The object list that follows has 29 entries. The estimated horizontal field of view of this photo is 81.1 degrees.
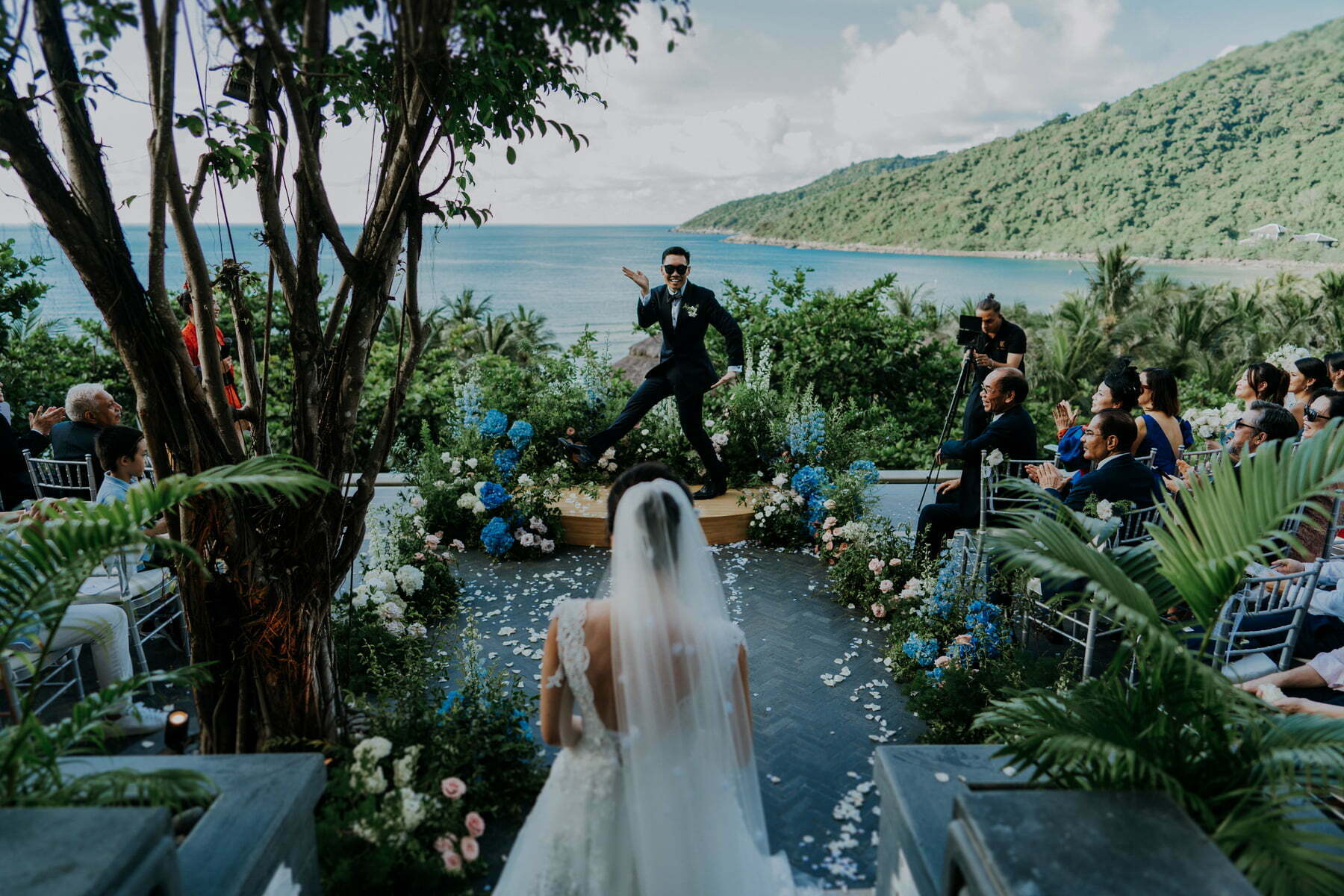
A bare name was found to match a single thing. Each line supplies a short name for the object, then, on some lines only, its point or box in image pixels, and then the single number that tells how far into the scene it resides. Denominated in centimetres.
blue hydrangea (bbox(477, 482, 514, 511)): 529
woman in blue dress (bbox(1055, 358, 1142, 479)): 448
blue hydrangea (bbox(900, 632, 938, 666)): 366
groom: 558
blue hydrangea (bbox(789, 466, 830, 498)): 548
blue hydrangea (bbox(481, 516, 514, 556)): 519
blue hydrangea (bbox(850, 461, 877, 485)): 530
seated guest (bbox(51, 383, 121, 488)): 428
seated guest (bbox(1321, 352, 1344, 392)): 543
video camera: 564
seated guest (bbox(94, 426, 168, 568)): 364
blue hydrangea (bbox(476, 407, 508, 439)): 588
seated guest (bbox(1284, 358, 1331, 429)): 546
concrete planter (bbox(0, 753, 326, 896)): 144
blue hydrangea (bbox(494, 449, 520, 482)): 577
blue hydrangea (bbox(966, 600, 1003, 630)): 356
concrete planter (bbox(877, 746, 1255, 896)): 153
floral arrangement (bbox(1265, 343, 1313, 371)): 663
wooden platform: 556
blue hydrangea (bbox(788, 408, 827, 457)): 588
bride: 214
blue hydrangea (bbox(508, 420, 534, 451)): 587
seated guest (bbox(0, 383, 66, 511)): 480
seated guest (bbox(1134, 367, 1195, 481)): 459
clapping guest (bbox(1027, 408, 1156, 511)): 372
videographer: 559
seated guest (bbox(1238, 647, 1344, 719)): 347
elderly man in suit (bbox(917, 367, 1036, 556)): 427
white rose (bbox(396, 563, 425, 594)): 424
